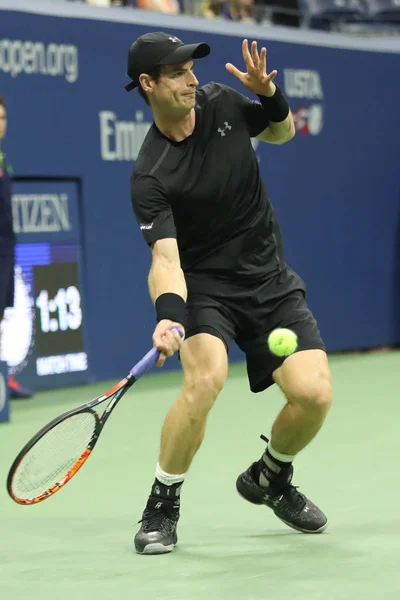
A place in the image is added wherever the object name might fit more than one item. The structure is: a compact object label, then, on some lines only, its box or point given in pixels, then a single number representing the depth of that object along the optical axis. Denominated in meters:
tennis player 8.43
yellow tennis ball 8.73
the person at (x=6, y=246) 15.19
